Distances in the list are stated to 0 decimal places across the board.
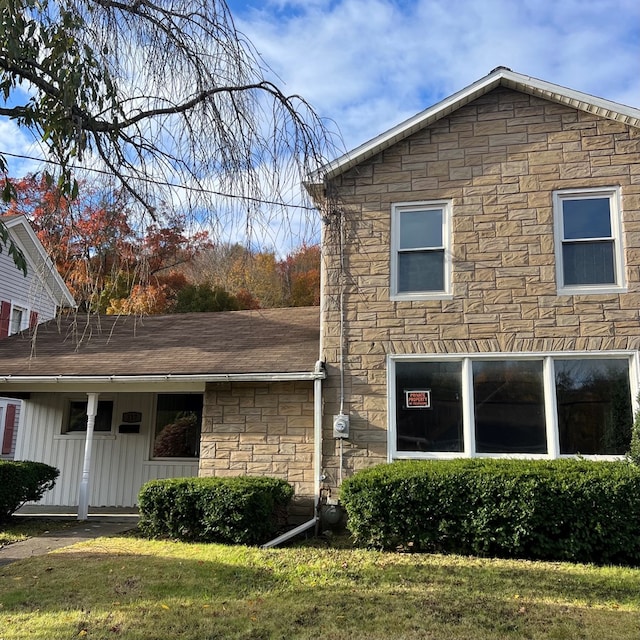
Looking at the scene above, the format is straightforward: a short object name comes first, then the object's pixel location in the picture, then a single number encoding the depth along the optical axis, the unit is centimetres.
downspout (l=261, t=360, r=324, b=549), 893
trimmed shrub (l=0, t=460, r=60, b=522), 919
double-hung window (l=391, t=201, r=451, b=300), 936
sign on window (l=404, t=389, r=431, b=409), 898
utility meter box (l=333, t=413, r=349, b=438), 895
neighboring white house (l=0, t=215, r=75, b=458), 1720
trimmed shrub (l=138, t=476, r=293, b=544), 787
